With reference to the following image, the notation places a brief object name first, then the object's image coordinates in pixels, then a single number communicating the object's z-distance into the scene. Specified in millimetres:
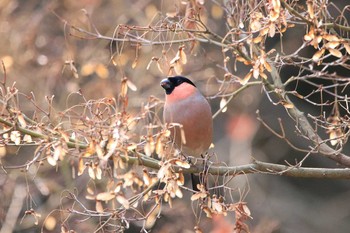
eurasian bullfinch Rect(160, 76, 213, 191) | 7180
